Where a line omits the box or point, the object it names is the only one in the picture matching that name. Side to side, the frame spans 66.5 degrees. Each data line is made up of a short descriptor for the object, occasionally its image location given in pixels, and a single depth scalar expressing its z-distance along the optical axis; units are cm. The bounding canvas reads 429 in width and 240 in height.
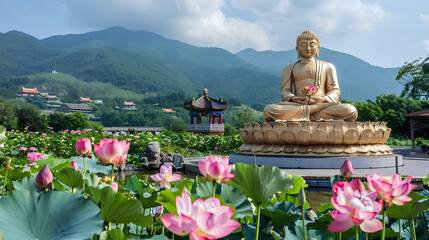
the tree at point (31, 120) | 2172
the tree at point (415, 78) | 2588
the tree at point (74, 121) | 2566
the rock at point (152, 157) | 930
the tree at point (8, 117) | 2086
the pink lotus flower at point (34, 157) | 173
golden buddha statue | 742
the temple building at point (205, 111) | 2538
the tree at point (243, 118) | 3778
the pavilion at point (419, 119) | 1272
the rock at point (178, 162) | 862
